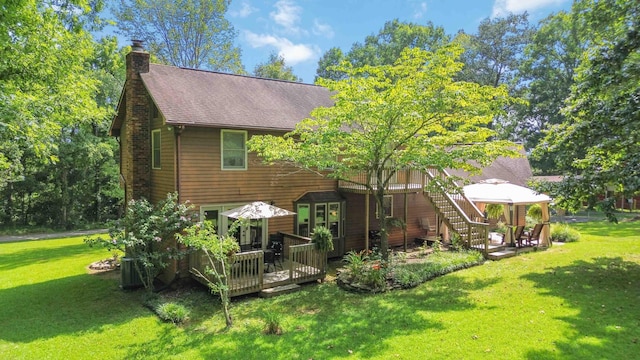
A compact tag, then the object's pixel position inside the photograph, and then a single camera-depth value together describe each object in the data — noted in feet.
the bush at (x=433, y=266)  37.17
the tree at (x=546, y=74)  130.62
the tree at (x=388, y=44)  150.20
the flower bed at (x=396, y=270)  36.04
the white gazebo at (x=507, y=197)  48.65
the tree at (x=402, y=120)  35.35
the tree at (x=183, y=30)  114.11
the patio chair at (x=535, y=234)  51.98
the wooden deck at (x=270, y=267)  34.83
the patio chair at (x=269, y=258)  40.57
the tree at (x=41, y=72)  26.61
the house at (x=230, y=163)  40.22
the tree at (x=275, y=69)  150.92
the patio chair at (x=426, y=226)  58.52
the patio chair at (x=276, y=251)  41.61
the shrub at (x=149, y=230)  34.27
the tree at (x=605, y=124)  33.63
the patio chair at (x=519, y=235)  51.39
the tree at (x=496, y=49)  147.43
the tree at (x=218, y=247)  28.40
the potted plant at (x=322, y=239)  38.88
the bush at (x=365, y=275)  35.73
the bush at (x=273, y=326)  26.43
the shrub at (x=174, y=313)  30.12
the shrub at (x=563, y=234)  59.06
